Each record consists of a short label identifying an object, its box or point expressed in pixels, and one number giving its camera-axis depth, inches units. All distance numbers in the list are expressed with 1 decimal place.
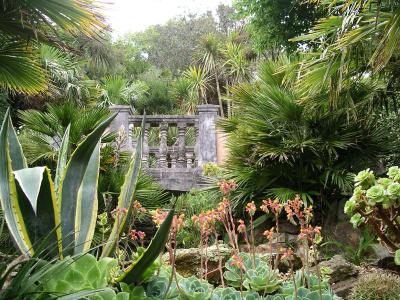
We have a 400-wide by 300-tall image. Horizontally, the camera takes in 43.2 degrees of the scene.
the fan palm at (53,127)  224.5
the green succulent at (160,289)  64.8
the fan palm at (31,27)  153.9
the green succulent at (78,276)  57.2
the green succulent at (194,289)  63.9
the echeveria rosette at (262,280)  71.4
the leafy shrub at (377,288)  113.3
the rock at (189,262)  156.9
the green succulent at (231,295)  67.2
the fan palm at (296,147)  239.6
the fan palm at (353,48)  166.9
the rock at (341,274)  137.4
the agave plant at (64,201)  65.1
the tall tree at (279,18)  321.7
